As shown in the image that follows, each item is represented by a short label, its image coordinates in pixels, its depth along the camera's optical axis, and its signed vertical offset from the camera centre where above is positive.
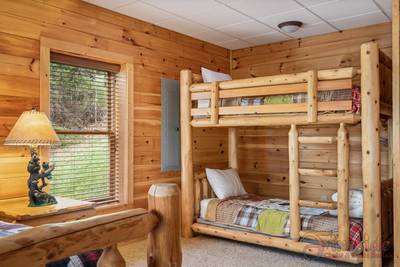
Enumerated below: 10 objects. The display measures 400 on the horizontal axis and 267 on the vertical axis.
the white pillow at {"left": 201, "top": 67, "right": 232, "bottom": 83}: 4.00 +0.73
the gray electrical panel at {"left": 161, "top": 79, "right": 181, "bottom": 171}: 4.10 +0.18
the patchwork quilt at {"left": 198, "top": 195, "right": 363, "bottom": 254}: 3.08 -0.71
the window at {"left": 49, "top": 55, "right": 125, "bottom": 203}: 3.25 +0.14
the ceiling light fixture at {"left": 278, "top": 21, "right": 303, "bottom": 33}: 3.92 +1.25
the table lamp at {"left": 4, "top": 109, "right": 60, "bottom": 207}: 2.48 +0.03
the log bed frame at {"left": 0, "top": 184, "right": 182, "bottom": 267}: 0.87 -0.27
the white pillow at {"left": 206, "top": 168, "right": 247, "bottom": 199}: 4.03 -0.47
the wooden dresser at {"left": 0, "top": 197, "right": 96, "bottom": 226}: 2.32 -0.45
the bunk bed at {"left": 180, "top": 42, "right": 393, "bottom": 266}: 2.85 +0.16
